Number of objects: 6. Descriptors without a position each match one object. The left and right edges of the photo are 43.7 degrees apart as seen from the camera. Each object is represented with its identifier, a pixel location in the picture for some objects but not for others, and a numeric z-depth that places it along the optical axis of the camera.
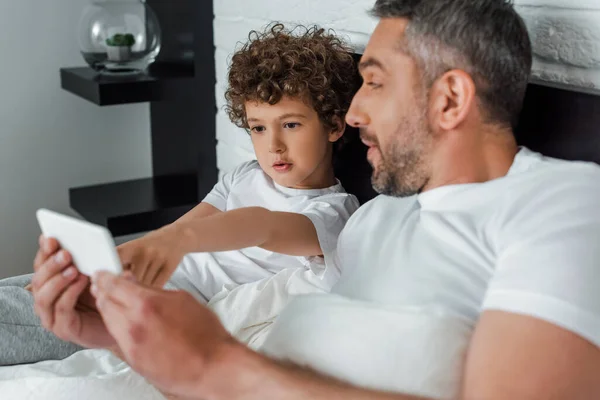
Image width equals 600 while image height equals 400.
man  0.77
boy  1.28
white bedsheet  1.10
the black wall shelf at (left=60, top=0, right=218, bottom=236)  2.11
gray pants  1.26
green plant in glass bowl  2.12
